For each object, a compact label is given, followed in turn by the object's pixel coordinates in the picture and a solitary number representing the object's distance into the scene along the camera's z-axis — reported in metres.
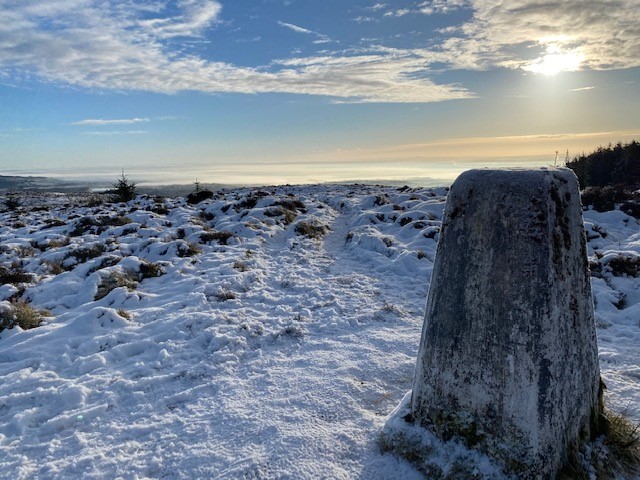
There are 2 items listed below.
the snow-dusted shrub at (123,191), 25.50
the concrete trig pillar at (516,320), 2.79
